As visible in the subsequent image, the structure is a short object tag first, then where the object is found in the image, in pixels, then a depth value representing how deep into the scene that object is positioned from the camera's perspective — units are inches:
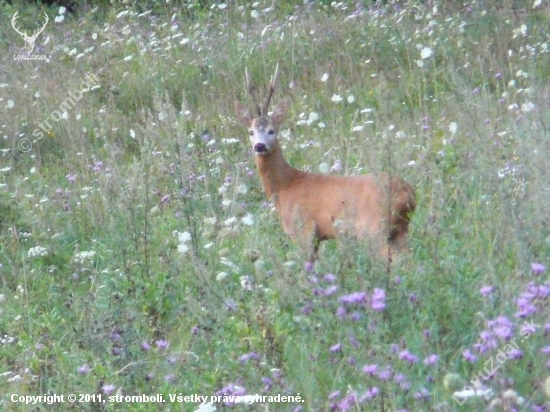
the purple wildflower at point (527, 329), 254.6
